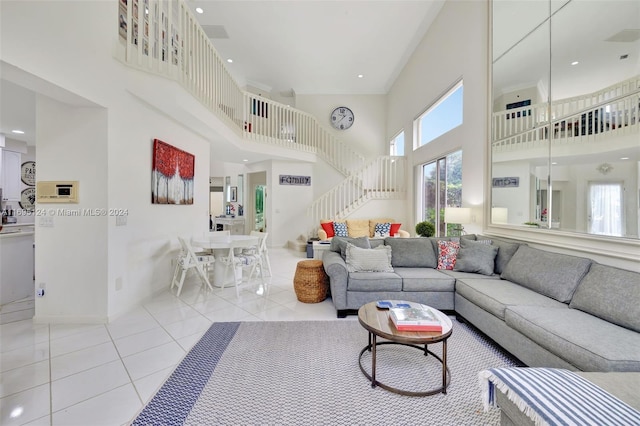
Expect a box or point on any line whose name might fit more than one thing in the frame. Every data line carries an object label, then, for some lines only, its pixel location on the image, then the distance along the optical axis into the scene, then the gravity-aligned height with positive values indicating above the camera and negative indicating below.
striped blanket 0.98 -0.77
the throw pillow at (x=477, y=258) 2.98 -0.52
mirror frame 2.02 -0.21
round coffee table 1.67 -0.80
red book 1.75 -0.78
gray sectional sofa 1.59 -0.73
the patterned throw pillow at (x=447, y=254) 3.25 -0.52
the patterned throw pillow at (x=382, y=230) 6.51 -0.43
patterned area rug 1.53 -1.19
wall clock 8.47 +3.13
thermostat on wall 2.69 +0.20
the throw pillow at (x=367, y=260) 3.03 -0.56
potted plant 4.89 -0.31
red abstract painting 3.48 +0.55
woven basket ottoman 3.31 -0.90
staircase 2.99 +2.00
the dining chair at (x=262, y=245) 4.16 -0.54
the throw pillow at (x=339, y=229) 6.57 -0.42
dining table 3.72 -0.61
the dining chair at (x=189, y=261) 3.48 -0.69
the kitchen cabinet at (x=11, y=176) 4.29 +0.59
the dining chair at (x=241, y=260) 3.65 -0.71
